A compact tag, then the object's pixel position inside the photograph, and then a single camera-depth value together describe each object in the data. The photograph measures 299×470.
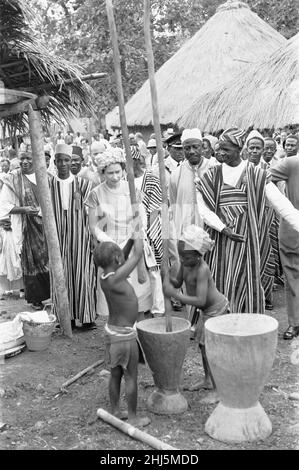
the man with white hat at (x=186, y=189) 5.93
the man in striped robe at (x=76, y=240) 6.07
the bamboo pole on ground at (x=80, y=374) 4.79
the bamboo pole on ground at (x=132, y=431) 3.59
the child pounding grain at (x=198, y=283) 4.16
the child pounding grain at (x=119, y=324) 3.93
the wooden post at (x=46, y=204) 5.78
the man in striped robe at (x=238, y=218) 5.14
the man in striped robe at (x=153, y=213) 6.03
